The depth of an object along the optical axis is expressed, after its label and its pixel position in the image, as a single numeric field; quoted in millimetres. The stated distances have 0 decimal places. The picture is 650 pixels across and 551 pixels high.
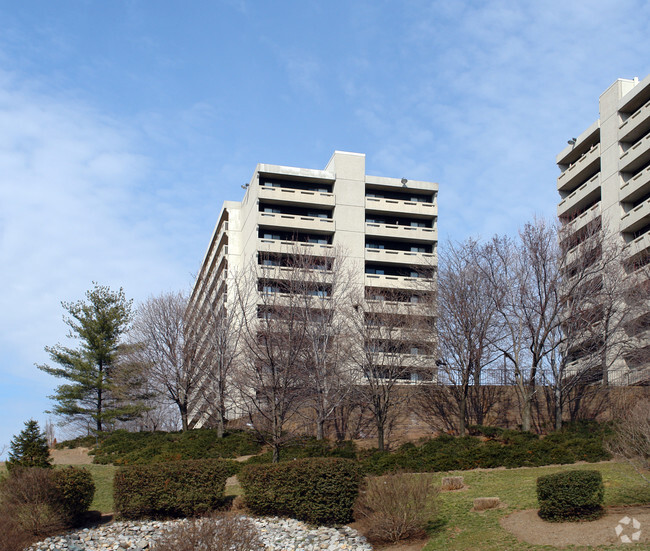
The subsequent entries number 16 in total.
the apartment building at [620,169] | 45988
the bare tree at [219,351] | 35688
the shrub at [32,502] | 17545
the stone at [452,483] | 20641
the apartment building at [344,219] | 53500
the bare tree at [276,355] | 25797
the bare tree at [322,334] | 33656
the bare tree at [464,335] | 33719
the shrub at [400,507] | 15961
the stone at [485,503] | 17484
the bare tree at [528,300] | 32906
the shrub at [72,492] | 18328
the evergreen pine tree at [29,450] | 20562
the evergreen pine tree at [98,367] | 40656
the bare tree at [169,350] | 39656
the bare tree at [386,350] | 33531
